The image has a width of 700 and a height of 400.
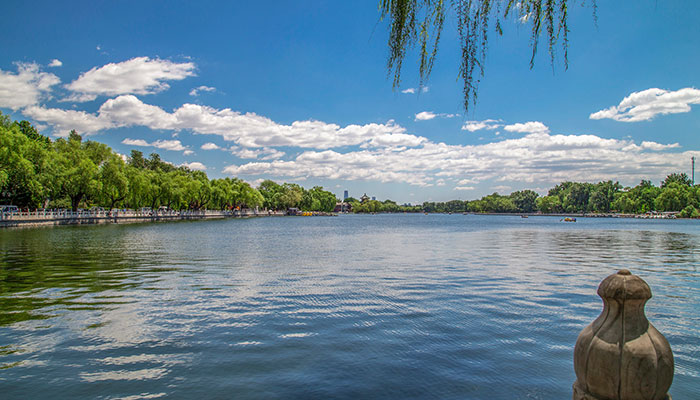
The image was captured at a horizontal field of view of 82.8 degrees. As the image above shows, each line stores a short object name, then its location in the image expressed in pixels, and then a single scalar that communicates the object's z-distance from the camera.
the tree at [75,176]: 67.94
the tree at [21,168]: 53.12
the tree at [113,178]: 75.75
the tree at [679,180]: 191.25
